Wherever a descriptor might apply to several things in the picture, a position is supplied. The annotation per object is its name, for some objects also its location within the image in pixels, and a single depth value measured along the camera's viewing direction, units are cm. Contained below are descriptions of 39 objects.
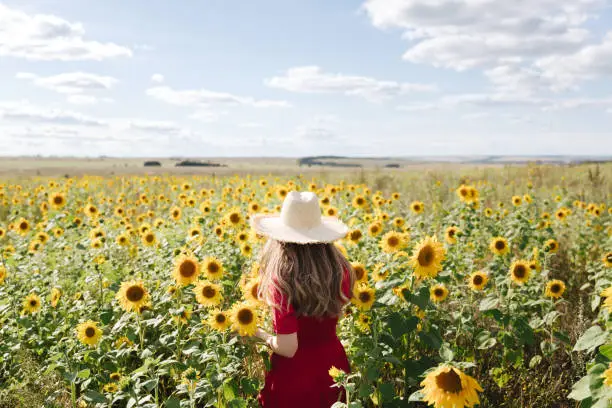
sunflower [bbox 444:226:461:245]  496
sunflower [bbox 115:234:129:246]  558
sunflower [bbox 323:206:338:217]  652
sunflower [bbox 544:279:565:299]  422
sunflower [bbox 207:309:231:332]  294
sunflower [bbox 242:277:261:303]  312
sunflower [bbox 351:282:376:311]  317
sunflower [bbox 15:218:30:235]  611
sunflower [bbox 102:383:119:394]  308
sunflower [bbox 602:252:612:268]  452
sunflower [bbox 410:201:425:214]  655
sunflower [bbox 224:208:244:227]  554
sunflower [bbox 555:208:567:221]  718
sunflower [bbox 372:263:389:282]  355
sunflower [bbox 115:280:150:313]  336
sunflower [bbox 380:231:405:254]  373
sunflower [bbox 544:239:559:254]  508
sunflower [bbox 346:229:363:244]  475
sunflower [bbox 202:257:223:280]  366
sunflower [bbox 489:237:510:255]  471
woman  278
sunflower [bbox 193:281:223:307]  333
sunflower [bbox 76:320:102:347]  325
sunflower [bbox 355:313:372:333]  336
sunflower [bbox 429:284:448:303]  385
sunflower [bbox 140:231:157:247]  532
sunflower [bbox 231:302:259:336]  287
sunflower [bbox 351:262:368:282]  337
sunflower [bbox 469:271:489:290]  397
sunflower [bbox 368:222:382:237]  488
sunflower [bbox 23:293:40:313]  416
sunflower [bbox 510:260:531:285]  405
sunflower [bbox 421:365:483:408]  196
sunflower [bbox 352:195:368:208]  688
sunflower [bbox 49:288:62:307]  411
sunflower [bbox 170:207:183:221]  672
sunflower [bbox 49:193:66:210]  674
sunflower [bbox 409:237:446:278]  322
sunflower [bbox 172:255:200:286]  345
